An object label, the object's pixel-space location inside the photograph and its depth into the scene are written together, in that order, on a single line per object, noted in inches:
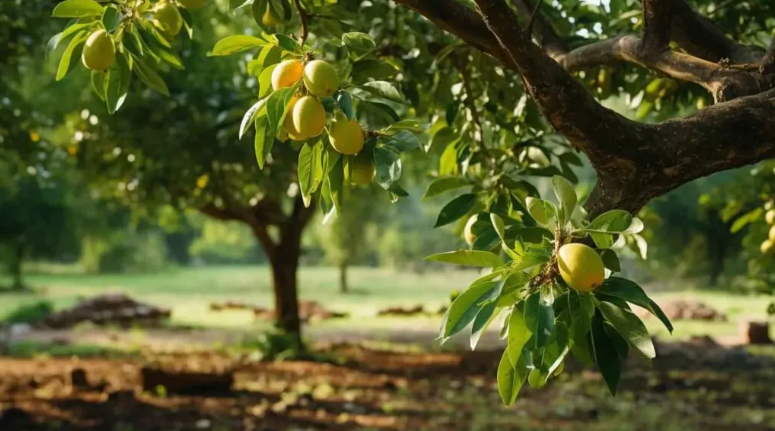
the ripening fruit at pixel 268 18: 71.2
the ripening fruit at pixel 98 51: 62.9
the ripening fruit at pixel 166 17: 69.2
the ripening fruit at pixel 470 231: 64.6
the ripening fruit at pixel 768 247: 112.6
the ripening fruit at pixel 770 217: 116.5
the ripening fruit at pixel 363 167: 57.9
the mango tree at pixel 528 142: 46.0
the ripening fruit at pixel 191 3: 66.0
